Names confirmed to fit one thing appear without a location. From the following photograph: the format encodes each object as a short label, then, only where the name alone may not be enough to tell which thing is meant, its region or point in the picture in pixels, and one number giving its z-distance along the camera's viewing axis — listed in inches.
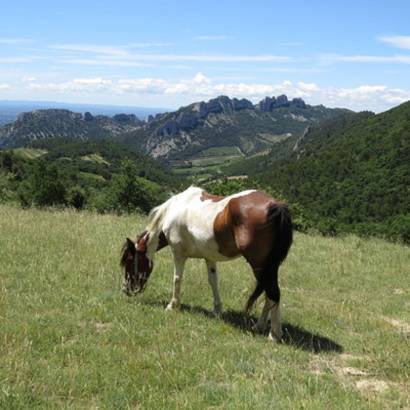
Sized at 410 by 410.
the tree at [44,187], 1865.2
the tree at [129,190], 1517.0
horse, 262.2
